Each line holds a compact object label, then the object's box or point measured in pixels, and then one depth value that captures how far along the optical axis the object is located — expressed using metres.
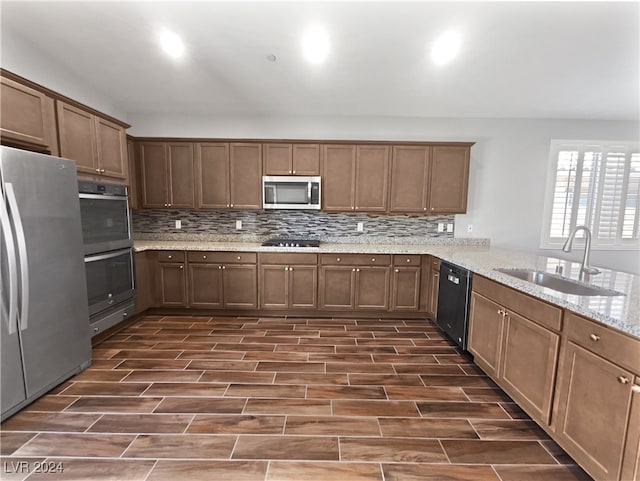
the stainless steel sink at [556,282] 1.95
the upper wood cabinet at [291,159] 3.59
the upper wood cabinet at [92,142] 2.36
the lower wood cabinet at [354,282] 3.49
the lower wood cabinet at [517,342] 1.67
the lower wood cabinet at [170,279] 3.49
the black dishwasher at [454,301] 2.62
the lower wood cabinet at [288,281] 3.49
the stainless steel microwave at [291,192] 3.56
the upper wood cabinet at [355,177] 3.59
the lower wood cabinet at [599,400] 1.21
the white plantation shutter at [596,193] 3.84
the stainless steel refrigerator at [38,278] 1.74
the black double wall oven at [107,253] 2.52
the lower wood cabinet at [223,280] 3.50
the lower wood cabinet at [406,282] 3.47
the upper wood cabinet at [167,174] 3.59
